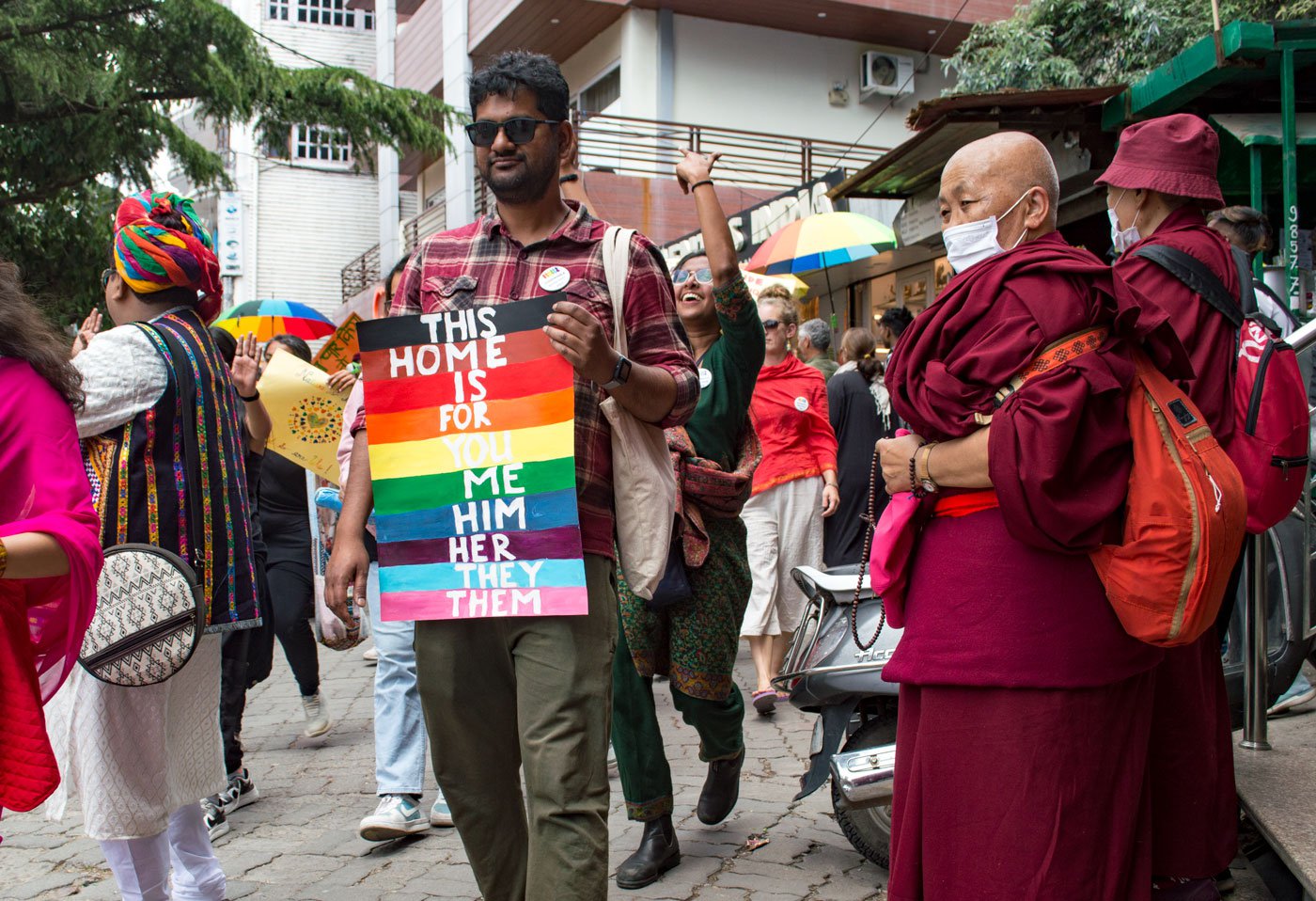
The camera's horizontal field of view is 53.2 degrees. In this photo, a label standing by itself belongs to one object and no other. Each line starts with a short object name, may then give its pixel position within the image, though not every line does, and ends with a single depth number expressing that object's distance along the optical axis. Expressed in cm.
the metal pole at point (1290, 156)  767
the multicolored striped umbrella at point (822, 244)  1186
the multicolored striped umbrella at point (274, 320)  1188
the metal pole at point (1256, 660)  398
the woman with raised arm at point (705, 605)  441
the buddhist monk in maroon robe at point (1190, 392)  321
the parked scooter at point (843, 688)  416
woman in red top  735
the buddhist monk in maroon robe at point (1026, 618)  256
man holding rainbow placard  304
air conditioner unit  2134
